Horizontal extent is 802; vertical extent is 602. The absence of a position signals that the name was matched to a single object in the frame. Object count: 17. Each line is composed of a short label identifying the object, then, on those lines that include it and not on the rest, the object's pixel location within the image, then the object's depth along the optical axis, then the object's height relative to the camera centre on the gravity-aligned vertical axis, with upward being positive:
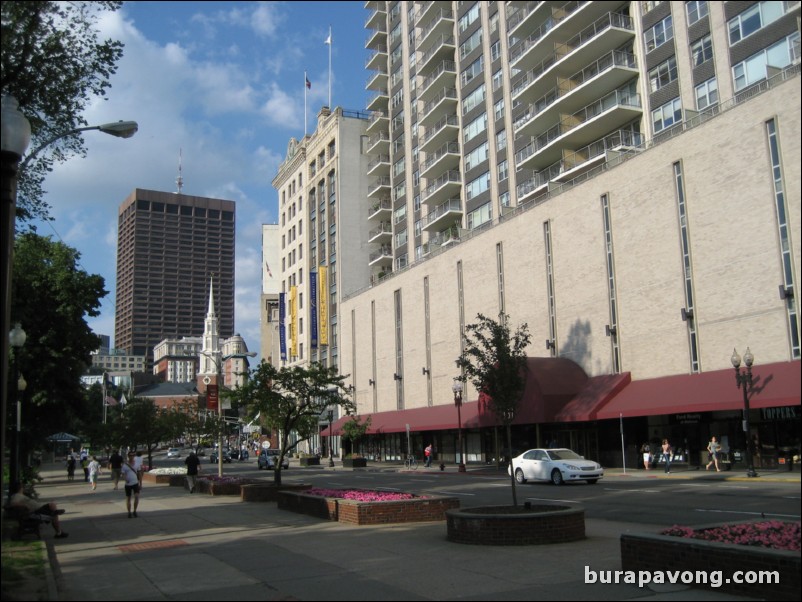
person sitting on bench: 14.83 -1.67
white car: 28.44 -2.37
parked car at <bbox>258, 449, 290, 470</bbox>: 58.67 -3.33
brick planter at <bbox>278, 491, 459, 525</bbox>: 15.61 -2.08
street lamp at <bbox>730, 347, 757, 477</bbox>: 27.22 +0.70
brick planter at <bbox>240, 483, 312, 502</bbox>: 24.11 -2.41
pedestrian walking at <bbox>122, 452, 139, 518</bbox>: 19.44 -1.39
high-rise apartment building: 29.06 +9.35
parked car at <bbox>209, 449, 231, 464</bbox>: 75.20 -3.85
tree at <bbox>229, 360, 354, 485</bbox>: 25.91 +0.81
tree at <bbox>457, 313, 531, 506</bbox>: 16.56 +0.82
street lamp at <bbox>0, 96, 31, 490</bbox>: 8.30 +3.07
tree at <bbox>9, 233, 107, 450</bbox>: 42.44 +5.05
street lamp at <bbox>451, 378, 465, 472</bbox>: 40.84 +0.60
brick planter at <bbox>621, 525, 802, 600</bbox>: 7.55 -1.80
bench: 14.46 -1.81
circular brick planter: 12.12 -1.97
